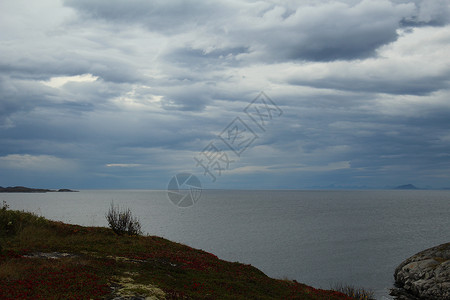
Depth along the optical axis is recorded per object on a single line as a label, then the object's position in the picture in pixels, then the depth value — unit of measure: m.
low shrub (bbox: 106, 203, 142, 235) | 29.27
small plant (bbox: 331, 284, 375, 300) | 29.75
